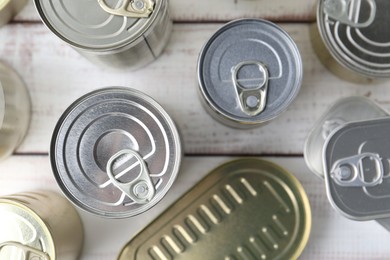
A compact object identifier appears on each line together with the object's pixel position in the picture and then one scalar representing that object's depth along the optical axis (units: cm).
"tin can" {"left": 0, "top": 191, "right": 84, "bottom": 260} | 77
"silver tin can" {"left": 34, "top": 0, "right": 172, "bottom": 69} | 77
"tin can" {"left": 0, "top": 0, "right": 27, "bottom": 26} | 88
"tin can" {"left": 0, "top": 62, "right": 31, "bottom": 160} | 87
